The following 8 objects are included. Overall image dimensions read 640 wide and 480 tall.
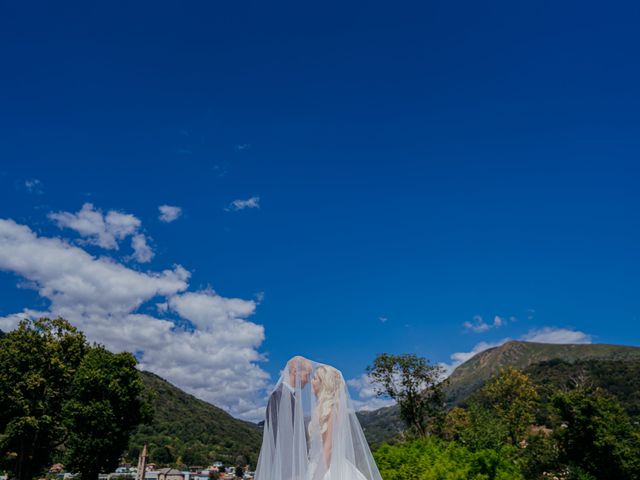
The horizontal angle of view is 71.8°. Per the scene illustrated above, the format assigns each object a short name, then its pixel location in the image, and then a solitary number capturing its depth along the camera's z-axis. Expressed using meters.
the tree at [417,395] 37.28
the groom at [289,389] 4.08
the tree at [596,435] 22.20
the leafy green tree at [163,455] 68.38
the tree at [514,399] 40.41
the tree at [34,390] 27.20
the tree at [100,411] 27.62
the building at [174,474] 64.89
